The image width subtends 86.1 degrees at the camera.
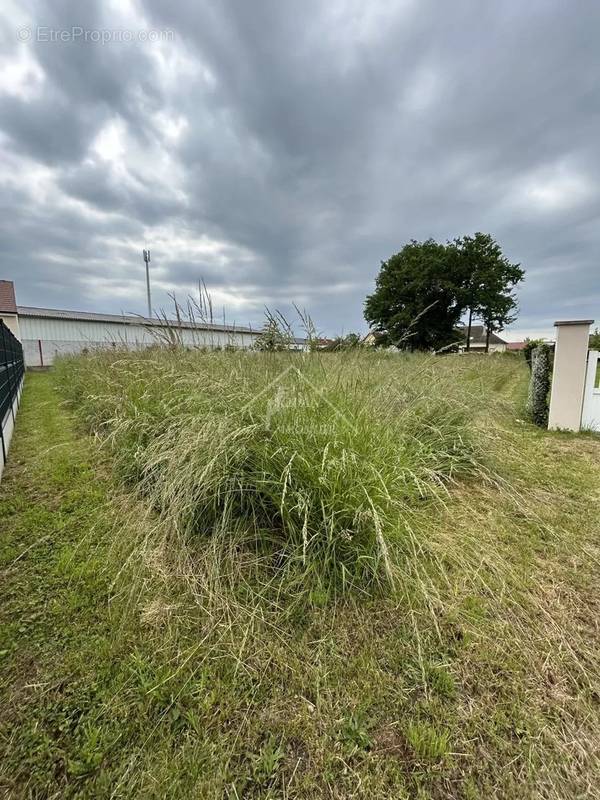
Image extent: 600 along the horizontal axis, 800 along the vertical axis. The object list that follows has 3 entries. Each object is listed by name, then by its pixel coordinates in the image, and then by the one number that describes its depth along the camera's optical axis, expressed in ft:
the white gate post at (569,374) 12.29
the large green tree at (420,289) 81.05
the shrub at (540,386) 14.20
